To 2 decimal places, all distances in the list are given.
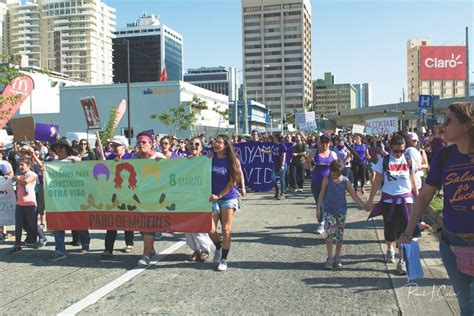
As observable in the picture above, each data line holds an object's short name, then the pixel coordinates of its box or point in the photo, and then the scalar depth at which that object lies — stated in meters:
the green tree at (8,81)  14.09
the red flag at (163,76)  62.04
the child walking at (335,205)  6.72
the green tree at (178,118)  53.38
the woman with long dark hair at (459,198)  3.20
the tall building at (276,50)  171.62
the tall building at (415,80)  91.62
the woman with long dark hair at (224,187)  6.88
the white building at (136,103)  58.34
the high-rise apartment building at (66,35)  177.12
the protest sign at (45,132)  16.89
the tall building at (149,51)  167.75
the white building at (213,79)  189.00
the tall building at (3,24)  188.50
